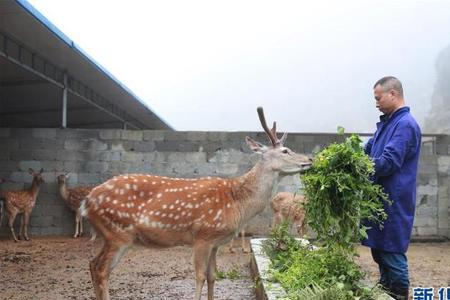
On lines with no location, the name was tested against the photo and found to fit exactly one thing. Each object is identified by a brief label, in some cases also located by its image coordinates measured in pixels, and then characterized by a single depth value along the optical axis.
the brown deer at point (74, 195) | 9.77
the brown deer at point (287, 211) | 8.84
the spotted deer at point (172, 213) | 4.56
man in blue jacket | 3.58
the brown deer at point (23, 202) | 9.59
